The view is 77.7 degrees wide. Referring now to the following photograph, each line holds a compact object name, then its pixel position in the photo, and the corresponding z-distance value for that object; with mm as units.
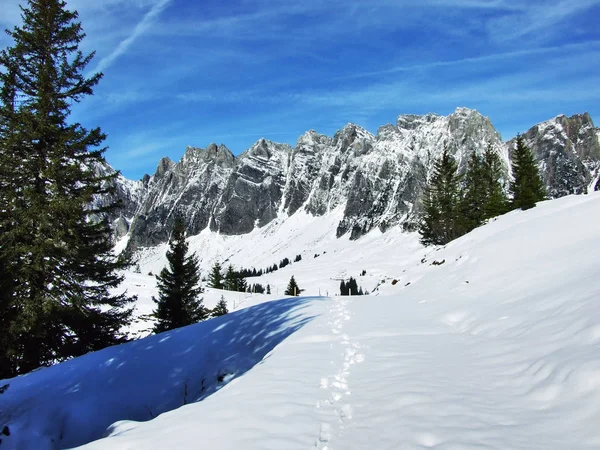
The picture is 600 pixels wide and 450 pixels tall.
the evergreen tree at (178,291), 27609
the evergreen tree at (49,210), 13156
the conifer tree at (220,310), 33531
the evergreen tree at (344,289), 93925
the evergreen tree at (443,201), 47969
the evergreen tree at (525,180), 41500
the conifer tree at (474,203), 45975
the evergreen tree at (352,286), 93425
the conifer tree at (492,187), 44219
